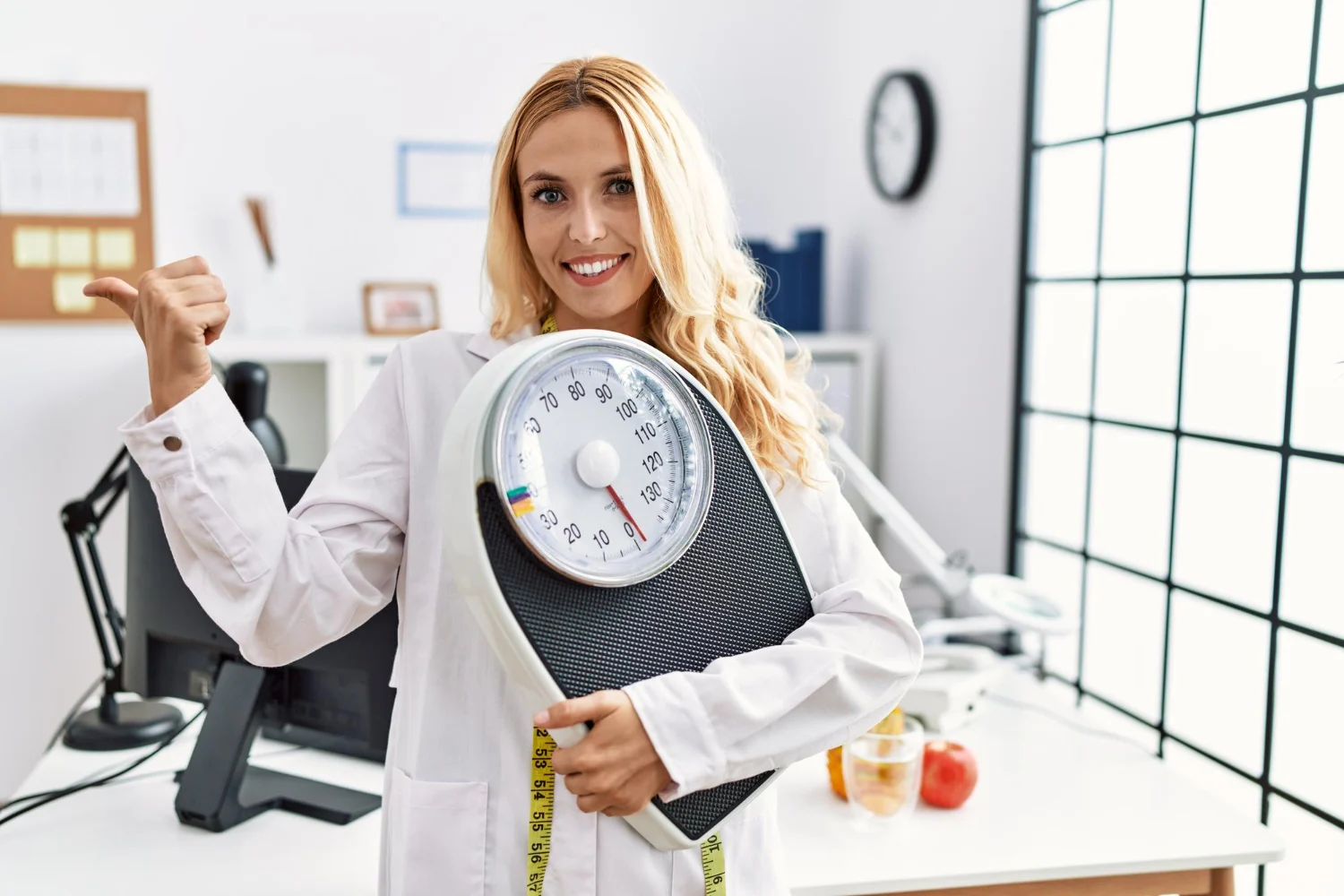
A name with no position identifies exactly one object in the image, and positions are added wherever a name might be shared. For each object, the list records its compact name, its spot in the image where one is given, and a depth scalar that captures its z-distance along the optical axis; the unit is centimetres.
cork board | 274
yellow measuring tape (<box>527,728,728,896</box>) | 102
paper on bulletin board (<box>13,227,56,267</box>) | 275
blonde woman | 89
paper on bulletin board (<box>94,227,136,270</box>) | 281
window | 171
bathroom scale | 84
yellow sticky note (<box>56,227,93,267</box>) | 278
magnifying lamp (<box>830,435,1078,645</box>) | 184
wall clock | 271
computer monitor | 151
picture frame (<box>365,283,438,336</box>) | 295
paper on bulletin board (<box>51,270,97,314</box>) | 278
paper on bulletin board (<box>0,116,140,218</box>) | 274
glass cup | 148
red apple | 156
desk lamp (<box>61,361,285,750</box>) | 179
